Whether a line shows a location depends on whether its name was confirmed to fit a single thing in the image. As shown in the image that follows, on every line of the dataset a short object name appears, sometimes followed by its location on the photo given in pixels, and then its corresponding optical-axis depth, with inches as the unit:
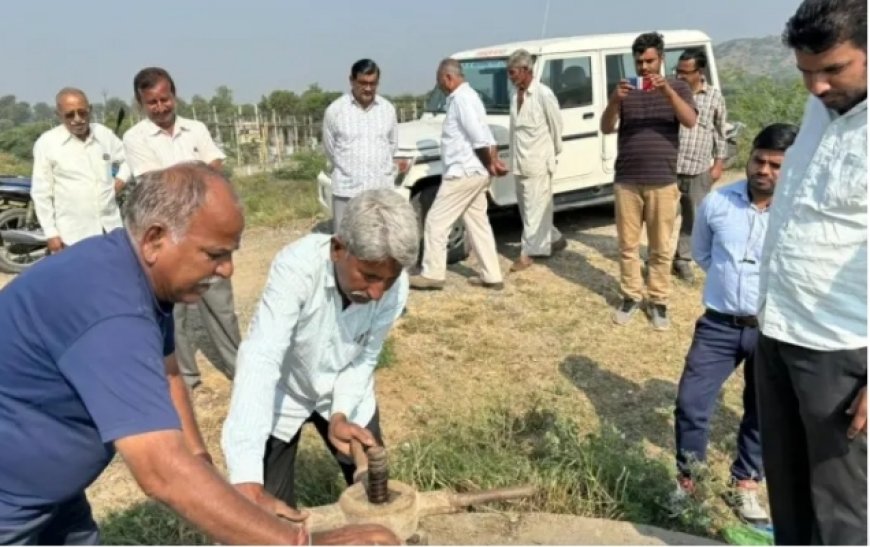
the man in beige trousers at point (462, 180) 231.6
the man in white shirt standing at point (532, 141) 250.0
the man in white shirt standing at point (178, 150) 169.5
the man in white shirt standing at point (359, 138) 214.7
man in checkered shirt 232.7
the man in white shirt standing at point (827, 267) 79.6
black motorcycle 292.8
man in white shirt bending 79.5
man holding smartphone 205.5
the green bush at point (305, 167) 532.7
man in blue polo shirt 56.1
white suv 279.6
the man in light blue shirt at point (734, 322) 123.1
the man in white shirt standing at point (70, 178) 172.7
